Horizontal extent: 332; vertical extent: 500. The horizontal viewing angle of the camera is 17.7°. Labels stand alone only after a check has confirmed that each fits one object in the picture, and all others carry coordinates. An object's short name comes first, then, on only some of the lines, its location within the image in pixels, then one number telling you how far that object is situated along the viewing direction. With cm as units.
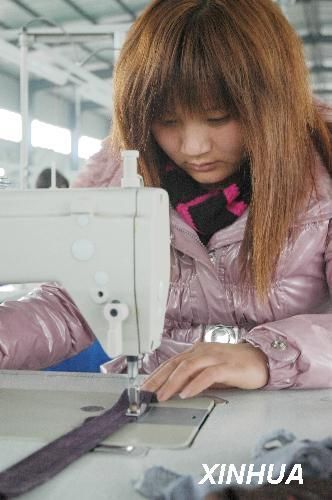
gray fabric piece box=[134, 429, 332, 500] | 89
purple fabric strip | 93
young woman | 123
